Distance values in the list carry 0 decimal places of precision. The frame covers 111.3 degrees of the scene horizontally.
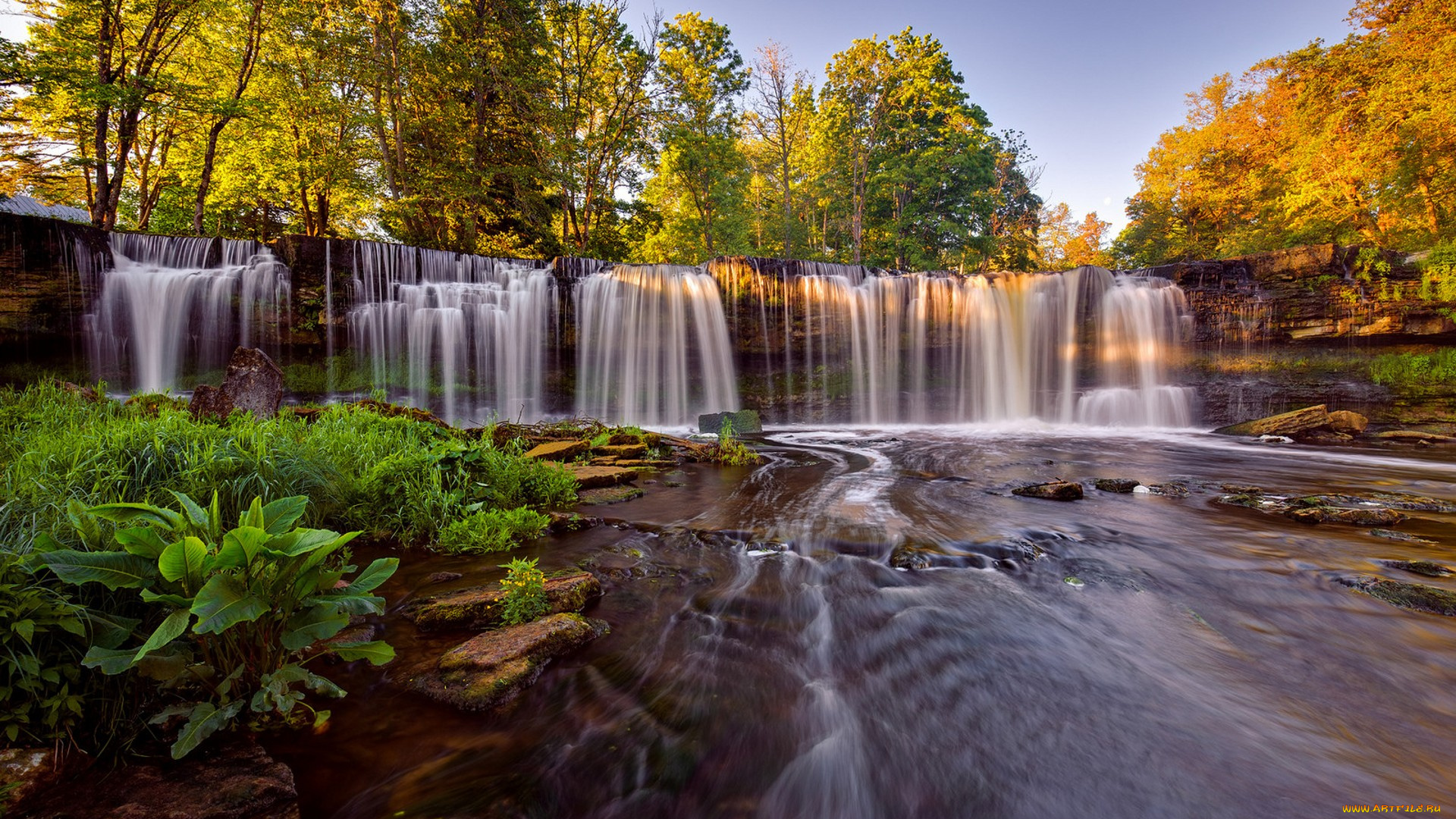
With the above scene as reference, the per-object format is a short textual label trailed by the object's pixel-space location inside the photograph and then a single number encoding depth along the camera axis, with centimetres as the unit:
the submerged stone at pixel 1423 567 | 390
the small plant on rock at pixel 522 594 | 297
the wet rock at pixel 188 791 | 151
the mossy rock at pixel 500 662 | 235
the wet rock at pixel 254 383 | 617
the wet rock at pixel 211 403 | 570
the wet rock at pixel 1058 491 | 648
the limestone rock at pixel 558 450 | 700
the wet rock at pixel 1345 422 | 1250
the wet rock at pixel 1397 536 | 468
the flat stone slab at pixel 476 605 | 296
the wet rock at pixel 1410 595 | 339
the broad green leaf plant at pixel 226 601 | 168
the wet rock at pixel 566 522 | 479
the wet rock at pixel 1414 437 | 1169
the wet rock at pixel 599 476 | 625
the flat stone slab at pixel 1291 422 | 1248
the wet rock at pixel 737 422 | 1415
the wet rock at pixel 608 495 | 584
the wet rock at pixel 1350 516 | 520
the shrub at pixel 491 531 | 409
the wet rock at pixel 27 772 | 141
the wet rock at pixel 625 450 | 807
